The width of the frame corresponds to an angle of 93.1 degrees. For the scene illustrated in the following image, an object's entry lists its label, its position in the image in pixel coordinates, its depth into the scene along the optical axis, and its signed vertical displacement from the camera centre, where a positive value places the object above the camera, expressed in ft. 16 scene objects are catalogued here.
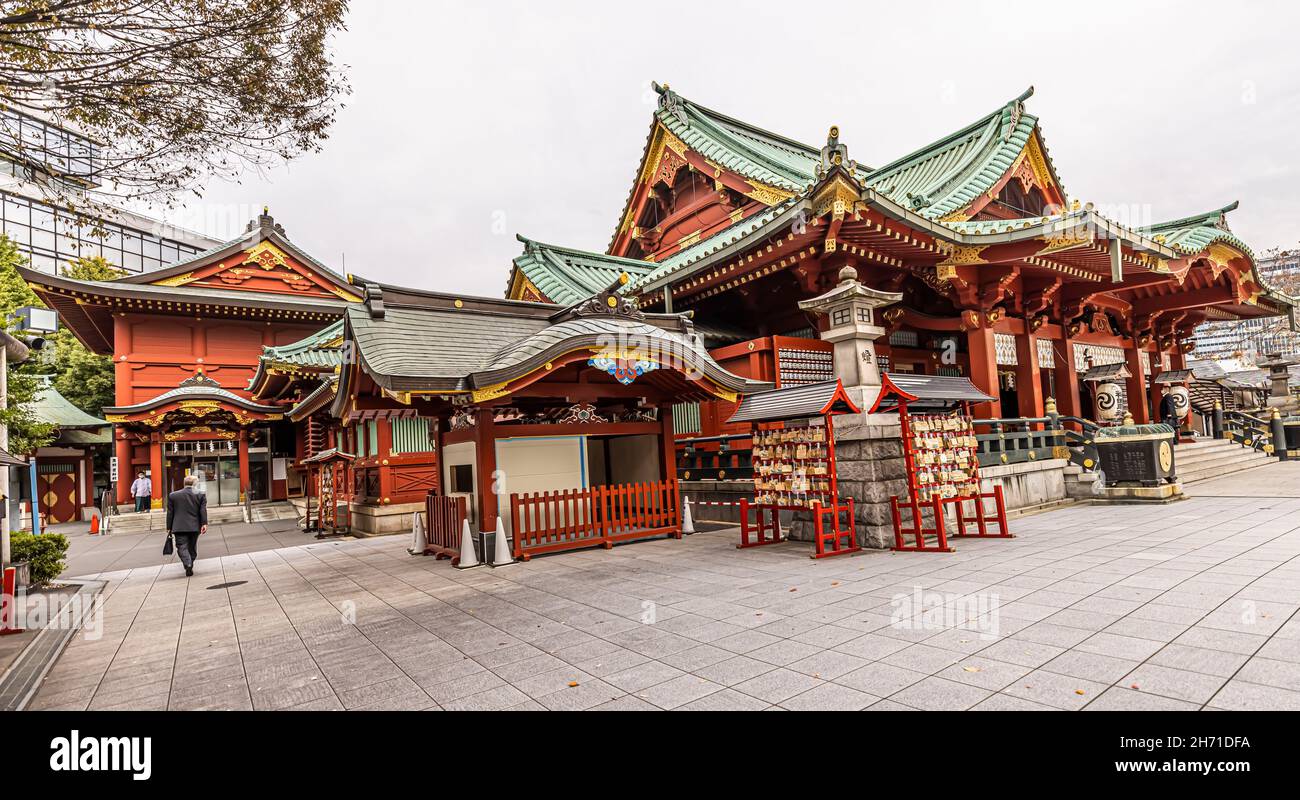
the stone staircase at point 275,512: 75.87 -6.12
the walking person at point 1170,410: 60.08 -0.30
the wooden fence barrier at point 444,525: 32.86 -4.05
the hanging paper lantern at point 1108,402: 51.21 +0.76
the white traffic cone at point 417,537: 37.22 -5.05
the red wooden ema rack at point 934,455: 29.25 -1.64
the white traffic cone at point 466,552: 30.91 -5.05
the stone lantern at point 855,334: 30.81 +4.70
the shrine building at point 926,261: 39.65 +11.56
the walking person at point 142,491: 70.95 -2.24
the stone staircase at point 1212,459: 51.85 -5.07
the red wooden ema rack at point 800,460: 29.09 -1.49
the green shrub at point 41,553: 30.91 -3.82
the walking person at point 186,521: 34.83 -2.98
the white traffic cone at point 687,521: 38.81 -5.32
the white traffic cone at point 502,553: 30.73 -5.22
